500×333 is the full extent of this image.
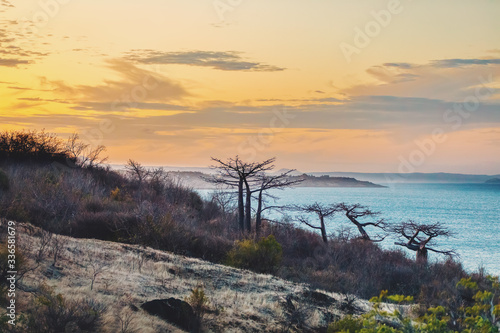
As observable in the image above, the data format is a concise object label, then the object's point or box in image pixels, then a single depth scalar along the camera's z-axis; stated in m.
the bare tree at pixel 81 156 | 32.47
